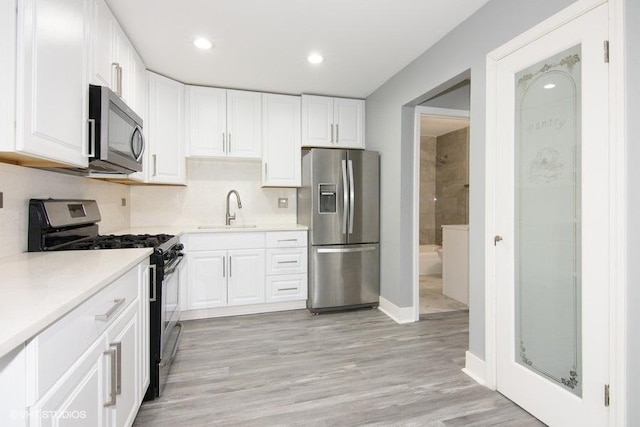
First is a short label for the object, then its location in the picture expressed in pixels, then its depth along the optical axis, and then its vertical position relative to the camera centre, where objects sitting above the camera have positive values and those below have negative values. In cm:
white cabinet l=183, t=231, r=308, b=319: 313 -59
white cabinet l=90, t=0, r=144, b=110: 180 +106
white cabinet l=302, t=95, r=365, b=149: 363 +111
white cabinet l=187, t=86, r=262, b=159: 335 +102
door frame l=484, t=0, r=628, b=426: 131 +2
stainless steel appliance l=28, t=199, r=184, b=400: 173 -18
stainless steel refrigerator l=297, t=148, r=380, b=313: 333 -10
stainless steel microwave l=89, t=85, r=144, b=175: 165 +47
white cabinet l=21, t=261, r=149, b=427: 77 -47
